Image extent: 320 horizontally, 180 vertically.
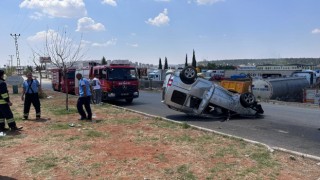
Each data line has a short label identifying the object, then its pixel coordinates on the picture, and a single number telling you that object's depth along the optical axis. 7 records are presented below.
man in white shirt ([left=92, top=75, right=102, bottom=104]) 12.68
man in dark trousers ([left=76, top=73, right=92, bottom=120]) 8.42
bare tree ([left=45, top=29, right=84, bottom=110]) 13.29
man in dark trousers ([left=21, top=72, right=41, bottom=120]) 8.64
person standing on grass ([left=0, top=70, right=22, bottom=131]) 6.93
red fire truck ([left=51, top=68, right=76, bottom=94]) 20.92
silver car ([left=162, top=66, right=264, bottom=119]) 9.08
